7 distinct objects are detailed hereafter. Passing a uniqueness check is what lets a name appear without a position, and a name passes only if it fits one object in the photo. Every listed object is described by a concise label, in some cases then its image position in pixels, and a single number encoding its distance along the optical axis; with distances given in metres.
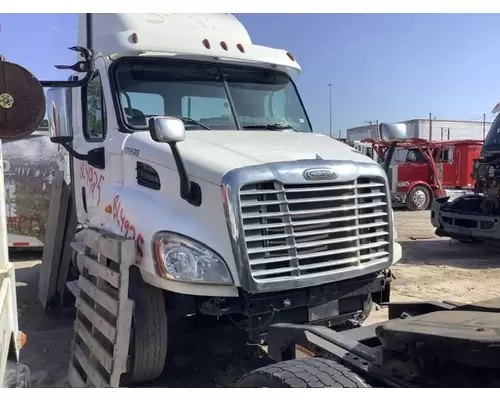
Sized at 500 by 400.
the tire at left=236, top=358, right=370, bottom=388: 2.55
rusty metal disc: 2.17
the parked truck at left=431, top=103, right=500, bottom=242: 9.57
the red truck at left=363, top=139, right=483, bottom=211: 18.14
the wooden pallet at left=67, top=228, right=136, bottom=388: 3.92
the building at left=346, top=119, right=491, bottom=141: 39.91
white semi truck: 3.71
